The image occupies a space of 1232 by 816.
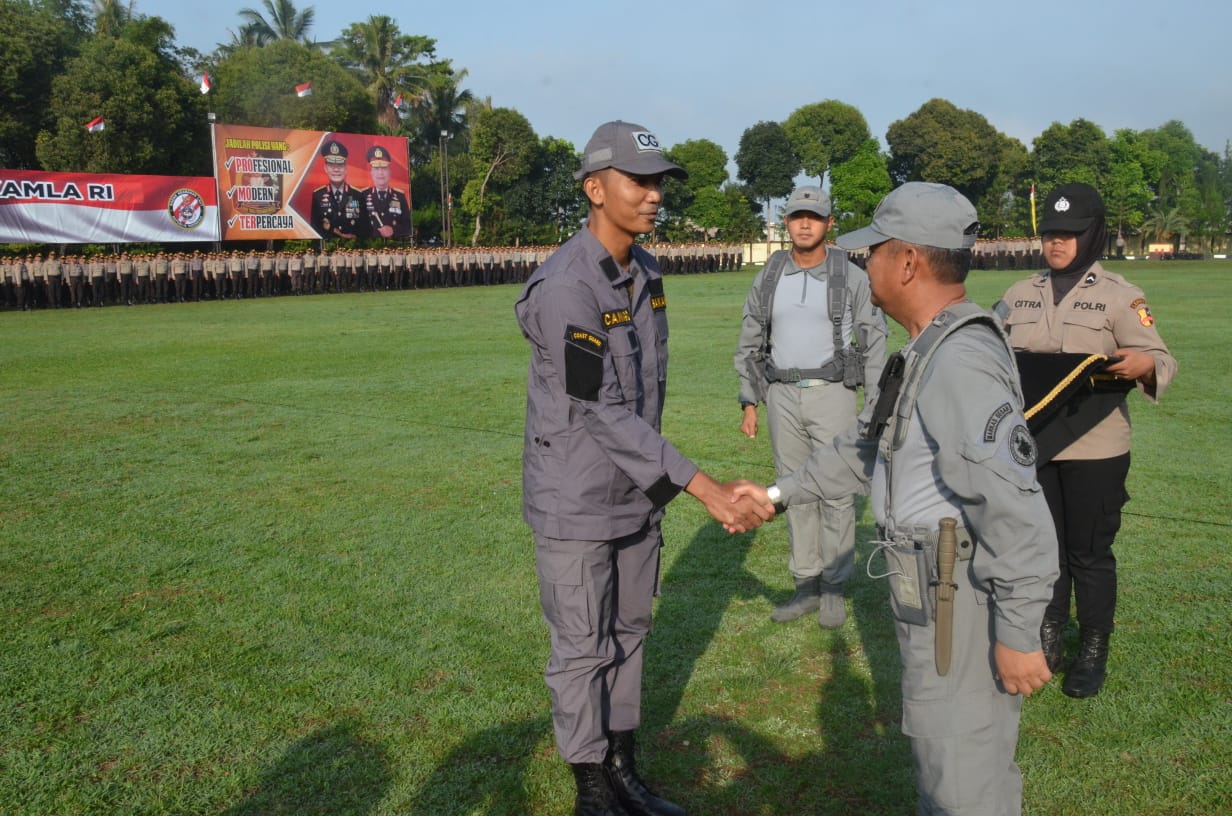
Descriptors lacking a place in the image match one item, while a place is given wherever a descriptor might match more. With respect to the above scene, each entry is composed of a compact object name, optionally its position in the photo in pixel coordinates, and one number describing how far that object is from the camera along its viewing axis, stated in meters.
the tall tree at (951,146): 75.88
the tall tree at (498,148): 55.19
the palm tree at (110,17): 51.34
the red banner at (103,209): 28.27
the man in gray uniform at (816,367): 4.90
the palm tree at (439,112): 63.75
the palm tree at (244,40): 66.44
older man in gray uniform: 2.21
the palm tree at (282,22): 66.19
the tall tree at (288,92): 47.56
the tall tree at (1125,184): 80.75
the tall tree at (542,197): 57.03
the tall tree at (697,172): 68.06
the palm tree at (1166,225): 84.69
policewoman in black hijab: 4.00
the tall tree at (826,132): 88.62
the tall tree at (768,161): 82.75
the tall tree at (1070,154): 77.88
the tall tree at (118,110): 38.16
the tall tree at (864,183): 79.50
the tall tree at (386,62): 63.03
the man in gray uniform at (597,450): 3.02
